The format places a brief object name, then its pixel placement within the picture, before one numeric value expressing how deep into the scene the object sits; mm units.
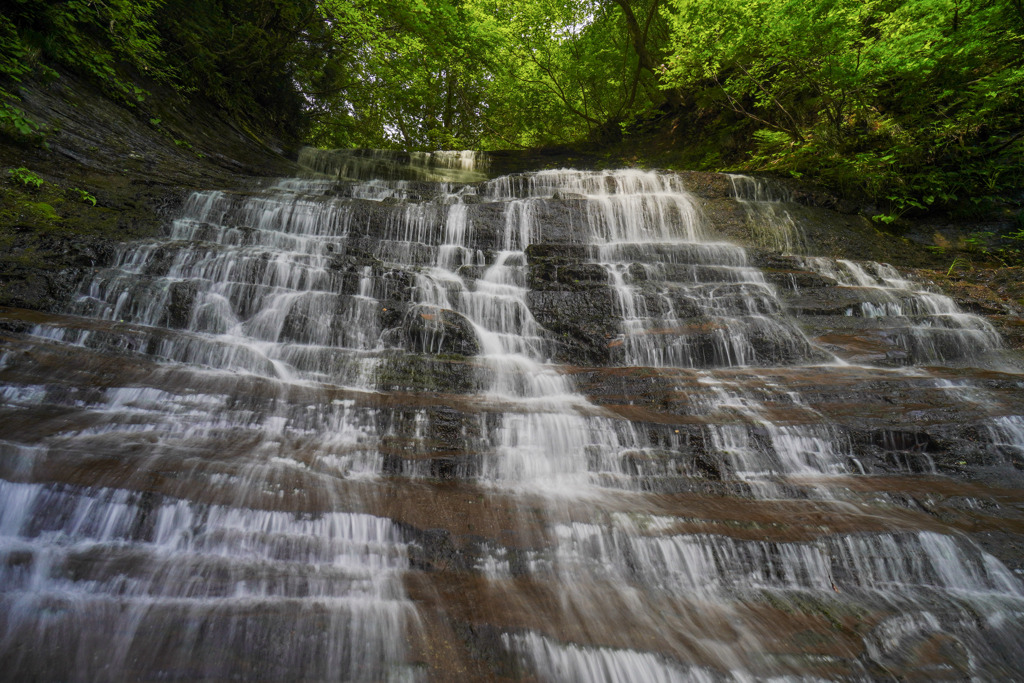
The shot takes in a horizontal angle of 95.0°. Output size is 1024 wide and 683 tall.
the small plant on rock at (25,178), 6707
